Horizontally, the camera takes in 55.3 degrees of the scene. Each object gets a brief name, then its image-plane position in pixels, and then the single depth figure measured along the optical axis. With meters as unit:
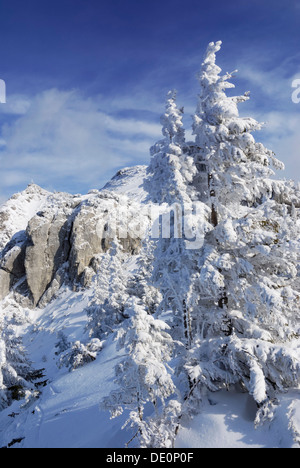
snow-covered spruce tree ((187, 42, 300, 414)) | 8.52
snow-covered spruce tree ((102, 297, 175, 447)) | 8.45
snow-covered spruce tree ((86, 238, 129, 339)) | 29.28
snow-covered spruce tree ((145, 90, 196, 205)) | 9.98
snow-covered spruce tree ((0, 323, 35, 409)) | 19.77
